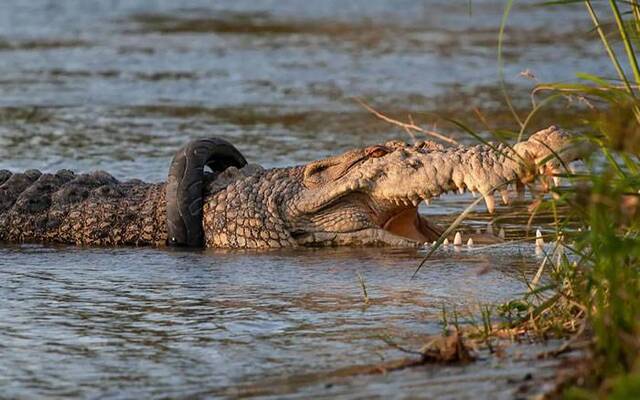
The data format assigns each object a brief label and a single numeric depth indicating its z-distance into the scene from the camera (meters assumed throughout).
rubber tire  14.87
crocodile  13.95
